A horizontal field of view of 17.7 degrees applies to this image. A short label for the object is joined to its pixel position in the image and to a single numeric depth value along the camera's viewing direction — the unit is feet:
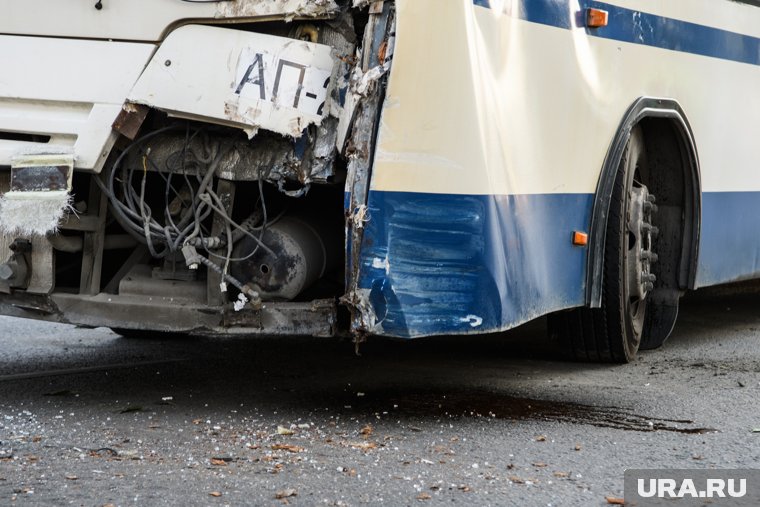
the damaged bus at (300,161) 29.00
